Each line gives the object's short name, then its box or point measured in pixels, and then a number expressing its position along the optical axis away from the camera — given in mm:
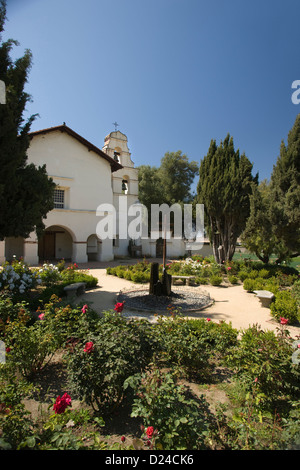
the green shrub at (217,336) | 4047
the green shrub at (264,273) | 10797
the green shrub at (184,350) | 3547
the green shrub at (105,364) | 2547
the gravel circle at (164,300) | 7054
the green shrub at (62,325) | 3136
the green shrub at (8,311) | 4543
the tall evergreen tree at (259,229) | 11047
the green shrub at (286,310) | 5676
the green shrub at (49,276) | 8391
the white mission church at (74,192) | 16406
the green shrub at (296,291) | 7152
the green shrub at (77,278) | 9164
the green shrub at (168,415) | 1991
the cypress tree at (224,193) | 13680
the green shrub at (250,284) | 9031
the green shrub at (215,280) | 10414
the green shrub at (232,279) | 10727
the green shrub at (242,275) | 10961
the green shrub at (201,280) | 10955
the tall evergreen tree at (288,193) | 10477
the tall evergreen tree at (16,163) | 6684
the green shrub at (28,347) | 3236
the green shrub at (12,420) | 1988
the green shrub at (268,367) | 2779
